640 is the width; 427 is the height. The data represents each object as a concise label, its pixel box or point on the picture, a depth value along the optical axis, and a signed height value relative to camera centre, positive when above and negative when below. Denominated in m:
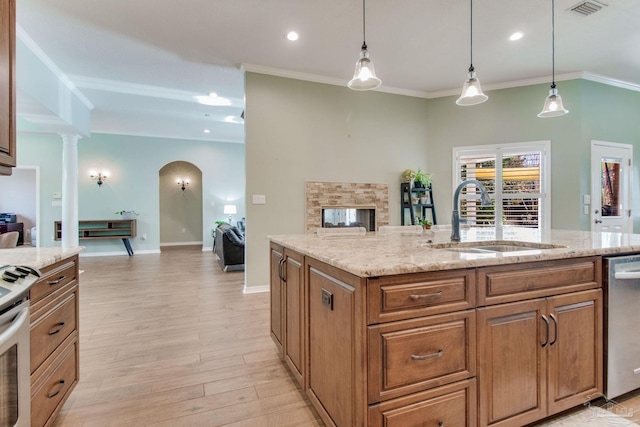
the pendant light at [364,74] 2.38 +1.05
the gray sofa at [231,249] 5.59 -0.67
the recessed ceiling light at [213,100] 5.33 +1.98
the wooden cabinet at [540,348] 1.39 -0.66
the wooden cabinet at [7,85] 1.42 +0.61
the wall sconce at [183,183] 9.44 +0.89
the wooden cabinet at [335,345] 1.18 -0.58
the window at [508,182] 4.73 +0.45
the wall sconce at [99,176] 7.55 +0.90
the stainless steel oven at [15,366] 1.03 -0.53
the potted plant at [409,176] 5.08 +0.58
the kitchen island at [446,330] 1.19 -0.53
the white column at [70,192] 5.12 +0.35
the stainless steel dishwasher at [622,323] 1.69 -0.63
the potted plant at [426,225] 2.68 -0.12
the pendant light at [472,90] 2.52 +0.98
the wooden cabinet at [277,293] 2.14 -0.60
